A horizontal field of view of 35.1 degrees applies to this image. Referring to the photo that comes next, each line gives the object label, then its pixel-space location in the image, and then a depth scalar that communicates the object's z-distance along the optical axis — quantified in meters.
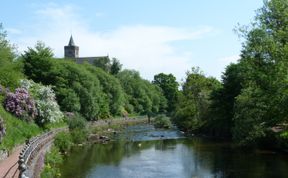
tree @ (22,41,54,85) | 63.41
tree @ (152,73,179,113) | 162.38
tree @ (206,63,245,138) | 60.75
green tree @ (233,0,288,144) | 33.03
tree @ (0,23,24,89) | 49.12
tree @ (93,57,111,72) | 126.88
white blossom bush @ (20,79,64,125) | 48.69
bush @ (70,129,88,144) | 54.23
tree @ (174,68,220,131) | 74.32
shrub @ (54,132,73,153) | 45.25
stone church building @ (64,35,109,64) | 169.50
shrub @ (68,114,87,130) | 58.44
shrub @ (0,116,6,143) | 30.27
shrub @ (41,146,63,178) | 30.06
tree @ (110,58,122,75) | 125.72
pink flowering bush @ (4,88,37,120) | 42.53
